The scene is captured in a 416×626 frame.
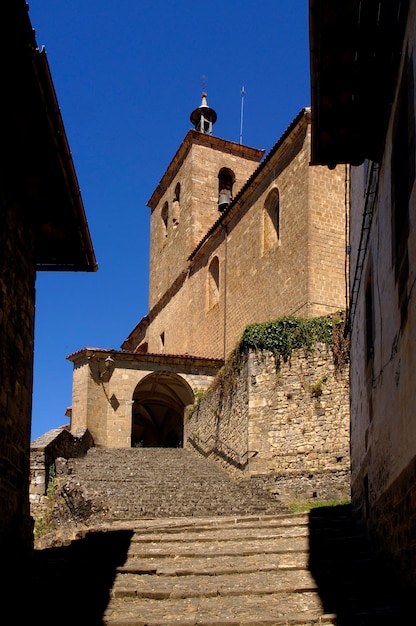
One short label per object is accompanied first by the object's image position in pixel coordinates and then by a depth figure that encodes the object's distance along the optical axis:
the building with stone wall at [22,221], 6.19
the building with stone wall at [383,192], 6.52
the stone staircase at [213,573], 7.30
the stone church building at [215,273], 23.05
